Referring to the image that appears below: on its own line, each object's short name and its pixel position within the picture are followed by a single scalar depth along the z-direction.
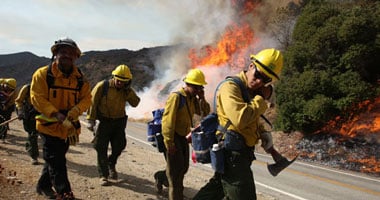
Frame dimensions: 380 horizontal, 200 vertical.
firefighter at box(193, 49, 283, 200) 3.44
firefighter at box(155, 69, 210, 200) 5.16
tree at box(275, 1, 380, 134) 16.11
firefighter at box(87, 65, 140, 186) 6.43
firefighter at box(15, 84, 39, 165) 7.73
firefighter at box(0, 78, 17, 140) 10.26
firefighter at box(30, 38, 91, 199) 4.61
